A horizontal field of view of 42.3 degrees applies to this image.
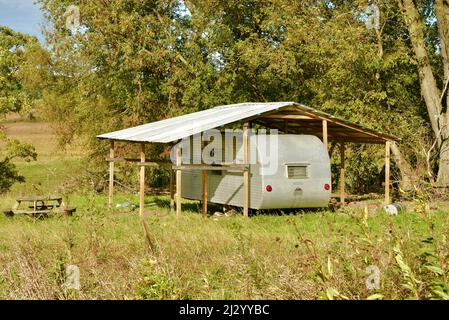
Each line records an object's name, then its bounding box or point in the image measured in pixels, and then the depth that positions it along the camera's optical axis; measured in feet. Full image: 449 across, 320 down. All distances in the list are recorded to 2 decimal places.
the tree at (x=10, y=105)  87.11
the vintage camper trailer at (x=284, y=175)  56.80
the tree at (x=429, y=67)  76.43
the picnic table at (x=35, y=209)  53.48
